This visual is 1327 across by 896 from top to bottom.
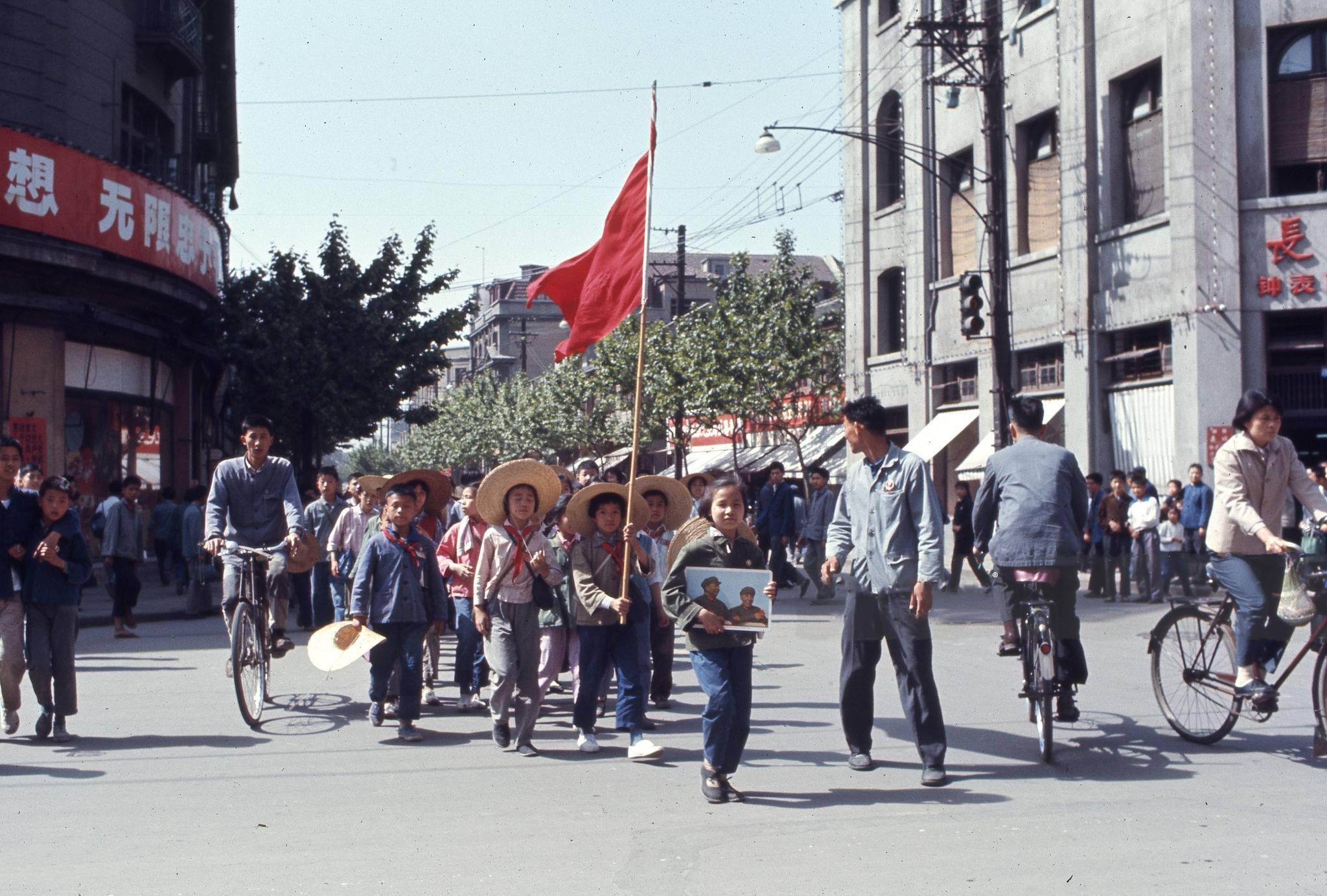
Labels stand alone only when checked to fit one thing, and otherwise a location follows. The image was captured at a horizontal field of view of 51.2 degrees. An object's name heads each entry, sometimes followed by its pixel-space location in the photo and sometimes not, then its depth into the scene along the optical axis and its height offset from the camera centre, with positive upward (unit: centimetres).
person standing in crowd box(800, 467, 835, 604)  1811 -31
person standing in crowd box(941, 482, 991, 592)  1895 -43
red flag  898 +153
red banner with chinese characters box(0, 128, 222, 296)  1900 +452
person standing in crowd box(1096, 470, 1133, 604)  1809 -47
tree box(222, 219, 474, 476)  2561 +310
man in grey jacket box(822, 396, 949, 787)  689 -38
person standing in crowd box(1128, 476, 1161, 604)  1772 -56
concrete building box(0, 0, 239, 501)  1975 +396
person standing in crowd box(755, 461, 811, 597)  1934 -20
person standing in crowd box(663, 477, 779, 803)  650 -67
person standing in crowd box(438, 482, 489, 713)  945 -62
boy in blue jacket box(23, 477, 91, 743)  836 -60
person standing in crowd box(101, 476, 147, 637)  1532 -54
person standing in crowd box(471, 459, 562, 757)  801 -53
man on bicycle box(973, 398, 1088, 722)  753 -12
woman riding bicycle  723 -10
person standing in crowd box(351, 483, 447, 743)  855 -58
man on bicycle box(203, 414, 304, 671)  902 +0
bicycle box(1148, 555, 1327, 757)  748 -95
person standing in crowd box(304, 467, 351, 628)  1480 -17
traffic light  1911 +271
